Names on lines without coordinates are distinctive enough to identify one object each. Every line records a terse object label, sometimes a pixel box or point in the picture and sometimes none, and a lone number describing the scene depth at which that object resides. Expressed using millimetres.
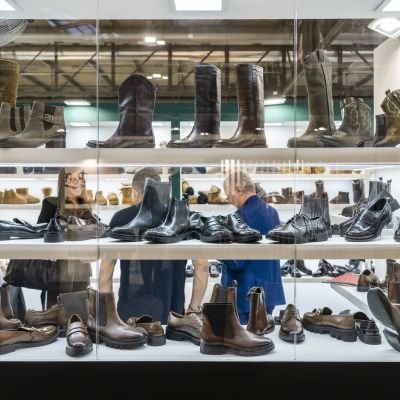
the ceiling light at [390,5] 2308
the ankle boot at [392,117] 2141
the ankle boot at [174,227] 2002
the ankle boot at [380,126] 2197
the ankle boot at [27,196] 2255
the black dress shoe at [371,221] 2121
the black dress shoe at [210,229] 2018
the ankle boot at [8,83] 2258
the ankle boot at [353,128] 2129
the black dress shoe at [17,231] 2158
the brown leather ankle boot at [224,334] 1938
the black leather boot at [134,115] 2100
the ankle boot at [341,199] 2368
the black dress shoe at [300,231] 2023
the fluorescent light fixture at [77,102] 2311
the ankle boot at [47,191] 2277
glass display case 2023
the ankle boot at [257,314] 2088
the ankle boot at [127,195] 2221
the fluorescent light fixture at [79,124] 2207
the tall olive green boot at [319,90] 2223
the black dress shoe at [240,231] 2027
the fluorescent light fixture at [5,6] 2333
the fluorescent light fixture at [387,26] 2359
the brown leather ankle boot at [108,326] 1996
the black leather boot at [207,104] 2146
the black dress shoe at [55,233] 2082
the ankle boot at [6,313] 2072
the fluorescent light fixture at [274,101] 2242
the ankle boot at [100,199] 2166
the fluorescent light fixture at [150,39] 2521
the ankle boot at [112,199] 2199
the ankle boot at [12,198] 2326
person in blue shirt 2189
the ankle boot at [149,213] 2064
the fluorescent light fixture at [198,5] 2369
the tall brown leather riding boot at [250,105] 2119
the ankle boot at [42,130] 2084
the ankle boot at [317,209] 2213
